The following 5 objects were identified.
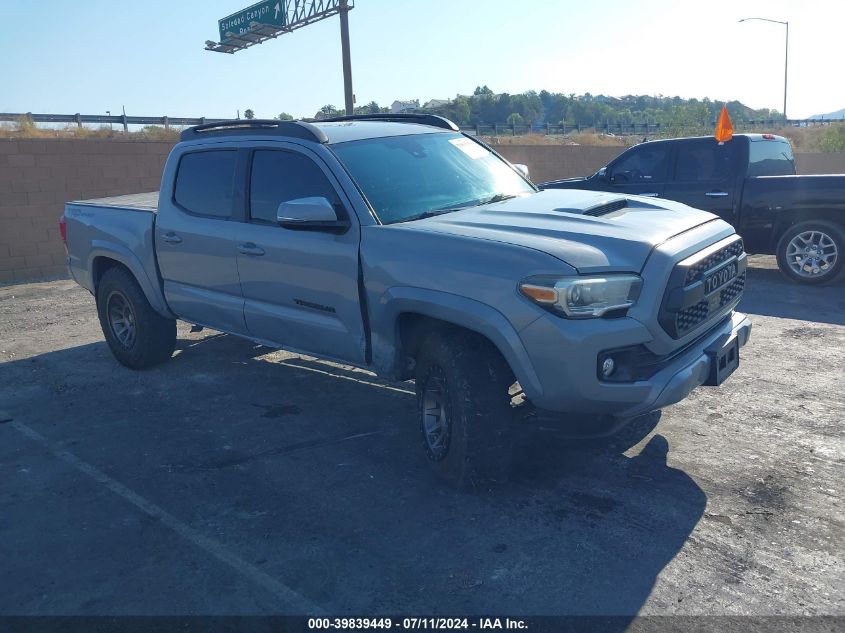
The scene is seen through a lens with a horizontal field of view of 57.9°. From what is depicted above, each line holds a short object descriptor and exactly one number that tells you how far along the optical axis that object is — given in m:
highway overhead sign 21.77
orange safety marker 9.95
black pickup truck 8.95
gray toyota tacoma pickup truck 3.66
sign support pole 16.94
